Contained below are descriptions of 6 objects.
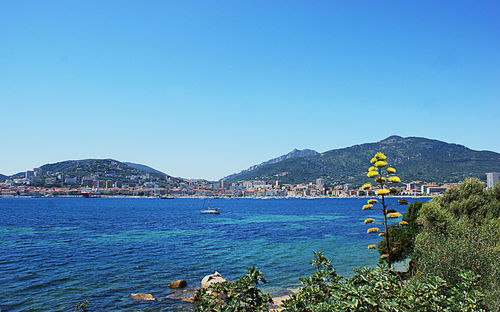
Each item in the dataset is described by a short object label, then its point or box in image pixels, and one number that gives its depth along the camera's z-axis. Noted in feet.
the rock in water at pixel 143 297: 55.62
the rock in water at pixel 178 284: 63.10
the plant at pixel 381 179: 32.67
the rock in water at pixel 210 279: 61.11
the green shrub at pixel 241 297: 23.44
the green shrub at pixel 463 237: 31.54
